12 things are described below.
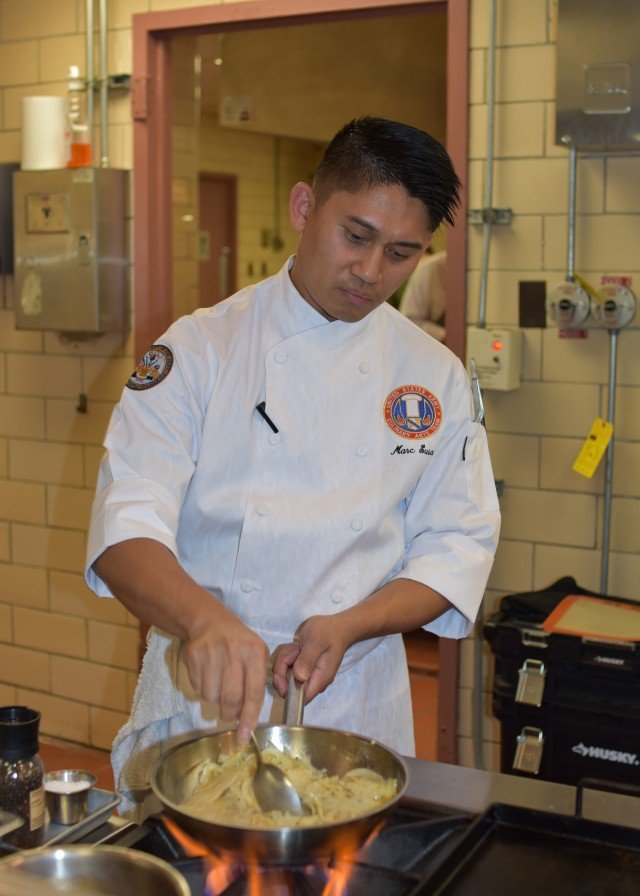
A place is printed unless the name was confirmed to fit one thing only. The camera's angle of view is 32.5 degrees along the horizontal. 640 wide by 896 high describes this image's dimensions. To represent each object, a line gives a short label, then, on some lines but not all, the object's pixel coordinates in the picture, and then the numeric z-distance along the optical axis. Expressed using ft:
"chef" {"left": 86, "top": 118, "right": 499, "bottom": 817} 5.69
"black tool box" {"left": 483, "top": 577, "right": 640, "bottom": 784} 9.18
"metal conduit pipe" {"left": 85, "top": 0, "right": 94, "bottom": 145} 12.73
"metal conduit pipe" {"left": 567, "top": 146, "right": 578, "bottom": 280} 10.34
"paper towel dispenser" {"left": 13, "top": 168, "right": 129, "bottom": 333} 12.49
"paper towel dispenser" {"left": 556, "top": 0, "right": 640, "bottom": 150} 9.45
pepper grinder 4.28
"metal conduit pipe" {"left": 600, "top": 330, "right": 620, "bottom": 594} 10.36
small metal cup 4.45
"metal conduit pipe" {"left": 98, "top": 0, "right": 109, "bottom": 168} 12.66
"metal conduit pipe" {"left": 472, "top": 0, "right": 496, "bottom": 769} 10.66
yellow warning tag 10.42
